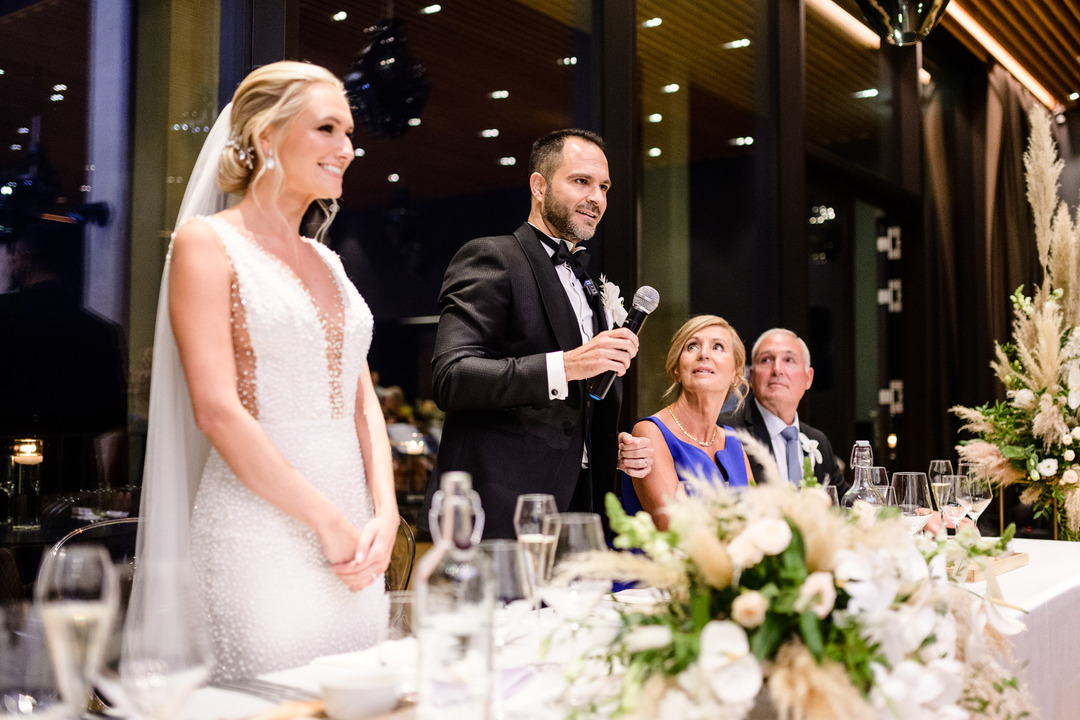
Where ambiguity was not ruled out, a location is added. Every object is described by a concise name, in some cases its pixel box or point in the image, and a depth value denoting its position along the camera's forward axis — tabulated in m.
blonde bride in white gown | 1.58
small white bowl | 1.01
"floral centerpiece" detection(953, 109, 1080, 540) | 3.36
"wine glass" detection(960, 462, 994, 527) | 2.36
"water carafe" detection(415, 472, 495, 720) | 0.91
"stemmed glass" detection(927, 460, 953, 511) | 2.47
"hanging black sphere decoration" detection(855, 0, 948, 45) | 2.88
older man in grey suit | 3.38
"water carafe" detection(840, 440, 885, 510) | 2.13
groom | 2.23
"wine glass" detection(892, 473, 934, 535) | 2.15
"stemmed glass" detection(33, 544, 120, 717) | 0.84
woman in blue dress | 2.81
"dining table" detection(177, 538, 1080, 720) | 1.07
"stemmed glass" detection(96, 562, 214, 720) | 0.84
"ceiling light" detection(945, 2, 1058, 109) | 6.39
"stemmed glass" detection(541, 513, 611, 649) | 1.12
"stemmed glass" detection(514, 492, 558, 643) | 1.16
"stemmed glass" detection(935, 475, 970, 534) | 2.30
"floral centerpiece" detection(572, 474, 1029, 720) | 0.91
